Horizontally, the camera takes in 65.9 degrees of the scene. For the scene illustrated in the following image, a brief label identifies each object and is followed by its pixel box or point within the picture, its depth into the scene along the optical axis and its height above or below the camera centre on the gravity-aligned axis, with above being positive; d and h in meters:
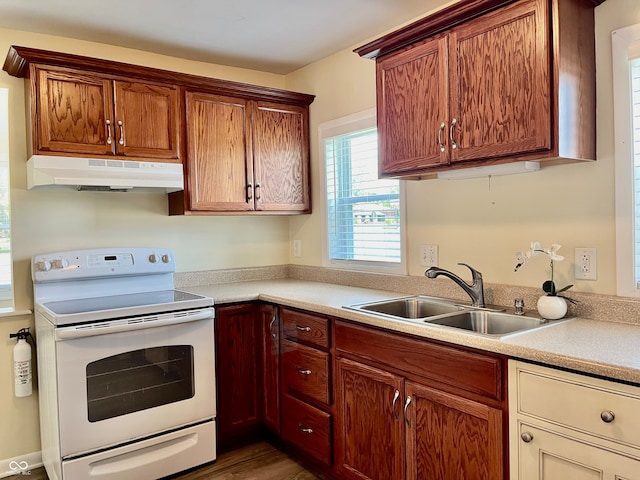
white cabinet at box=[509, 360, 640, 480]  1.30 -0.58
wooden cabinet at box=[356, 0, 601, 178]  1.75 +0.54
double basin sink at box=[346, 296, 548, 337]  2.03 -0.40
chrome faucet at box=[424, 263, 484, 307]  2.23 -0.27
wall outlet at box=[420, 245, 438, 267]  2.58 -0.16
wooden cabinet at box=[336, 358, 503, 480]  1.67 -0.78
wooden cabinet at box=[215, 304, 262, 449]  2.73 -0.79
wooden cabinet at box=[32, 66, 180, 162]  2.44 +0.63
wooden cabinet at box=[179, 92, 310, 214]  2.91 +0.47
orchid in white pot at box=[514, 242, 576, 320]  1.90 -0.29
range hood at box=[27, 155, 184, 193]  2.39 +0.31
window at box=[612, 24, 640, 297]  1.81 +0.25
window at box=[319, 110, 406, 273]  2.84 +0.15
